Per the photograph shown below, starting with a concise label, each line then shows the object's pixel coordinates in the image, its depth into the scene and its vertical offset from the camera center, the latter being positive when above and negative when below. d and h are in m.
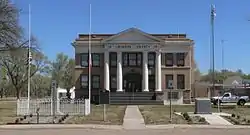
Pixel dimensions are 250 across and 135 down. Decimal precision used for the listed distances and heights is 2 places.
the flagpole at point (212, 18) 36.88 +5.34
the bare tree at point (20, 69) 85.50 +3.10
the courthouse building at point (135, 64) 66.94 +3.14
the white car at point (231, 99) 60.79 -1.81
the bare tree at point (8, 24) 41.50 +5.49
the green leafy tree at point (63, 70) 114.12 +3.85
